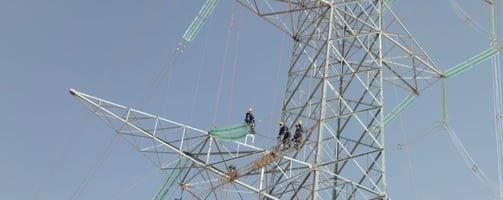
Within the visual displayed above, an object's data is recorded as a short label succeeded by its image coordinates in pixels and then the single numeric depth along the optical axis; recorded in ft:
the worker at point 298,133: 81.69
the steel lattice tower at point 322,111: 77.56
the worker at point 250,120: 82.33
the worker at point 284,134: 82.36
